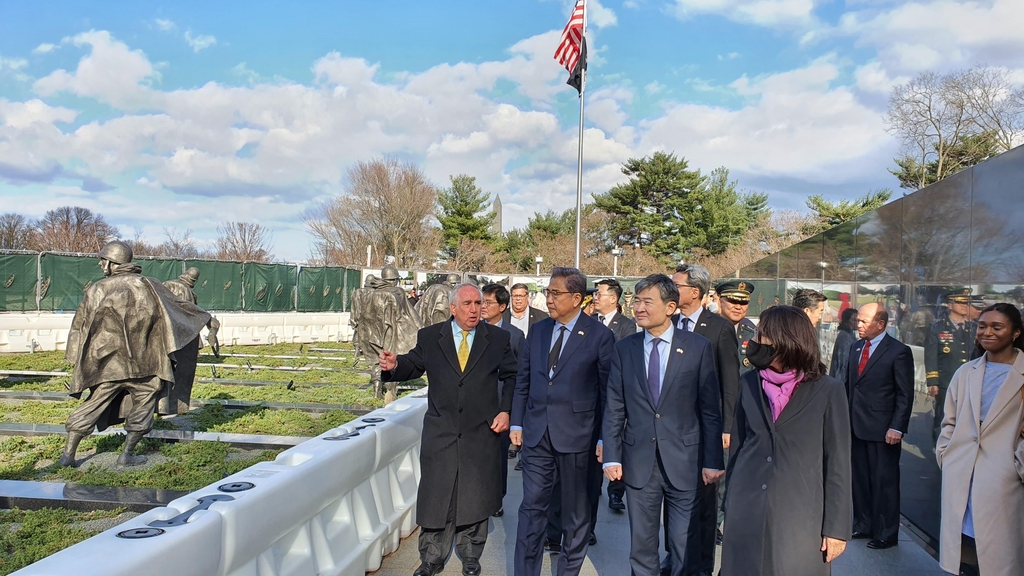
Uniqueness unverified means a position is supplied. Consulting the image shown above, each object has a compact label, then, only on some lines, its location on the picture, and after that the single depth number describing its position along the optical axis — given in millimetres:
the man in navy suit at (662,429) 3760
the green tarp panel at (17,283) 17578
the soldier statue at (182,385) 7414
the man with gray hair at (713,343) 4512
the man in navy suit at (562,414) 4105
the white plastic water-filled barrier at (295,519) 2275
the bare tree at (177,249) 51969
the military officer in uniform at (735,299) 5605
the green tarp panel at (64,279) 18547
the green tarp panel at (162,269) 20817
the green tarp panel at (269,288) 23666
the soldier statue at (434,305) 13664
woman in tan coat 3438
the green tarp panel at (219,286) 22078
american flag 19250
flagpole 19719
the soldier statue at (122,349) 6219
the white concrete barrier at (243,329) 16219
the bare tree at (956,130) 30356
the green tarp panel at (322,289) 25844
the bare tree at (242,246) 52656
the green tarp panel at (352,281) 27672
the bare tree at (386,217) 48531
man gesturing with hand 4285
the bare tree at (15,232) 49000
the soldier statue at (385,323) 11383
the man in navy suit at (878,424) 5117
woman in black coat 2959
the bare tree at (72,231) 48375
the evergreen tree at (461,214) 54906
